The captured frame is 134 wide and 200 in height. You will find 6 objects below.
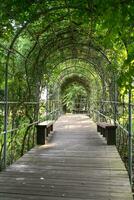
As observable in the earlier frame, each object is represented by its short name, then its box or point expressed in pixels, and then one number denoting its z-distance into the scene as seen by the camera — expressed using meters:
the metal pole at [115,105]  7.90
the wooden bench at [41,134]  7.95
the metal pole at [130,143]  4.70
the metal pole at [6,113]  4.91
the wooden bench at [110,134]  7.63
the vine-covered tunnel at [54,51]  2.19
